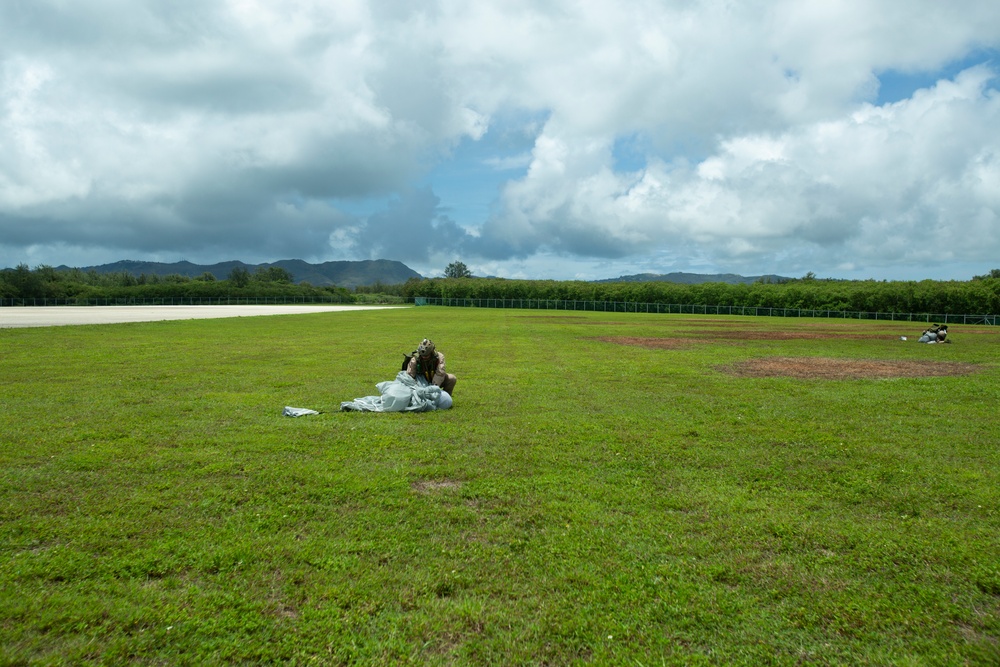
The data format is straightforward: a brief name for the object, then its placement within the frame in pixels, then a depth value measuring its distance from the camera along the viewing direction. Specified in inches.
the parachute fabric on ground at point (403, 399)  463.8
